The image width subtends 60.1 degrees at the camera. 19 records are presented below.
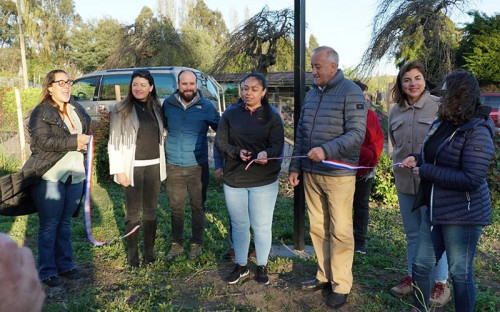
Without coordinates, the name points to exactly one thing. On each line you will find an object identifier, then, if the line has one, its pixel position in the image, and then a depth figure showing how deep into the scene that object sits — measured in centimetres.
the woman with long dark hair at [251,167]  377
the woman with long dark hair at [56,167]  373
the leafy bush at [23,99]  1131
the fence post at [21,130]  872
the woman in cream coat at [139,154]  405
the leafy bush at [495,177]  640
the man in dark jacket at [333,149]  331
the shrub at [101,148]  870
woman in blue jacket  261
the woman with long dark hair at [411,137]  344
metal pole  427
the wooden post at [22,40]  2599
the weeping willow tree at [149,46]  2400
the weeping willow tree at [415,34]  933
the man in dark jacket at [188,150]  439
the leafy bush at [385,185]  682
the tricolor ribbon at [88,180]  380
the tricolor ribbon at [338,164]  332
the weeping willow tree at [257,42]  1491
